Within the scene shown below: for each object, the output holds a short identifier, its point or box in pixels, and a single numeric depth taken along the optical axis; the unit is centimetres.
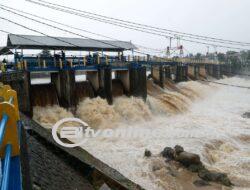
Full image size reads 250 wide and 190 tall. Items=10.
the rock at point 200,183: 647
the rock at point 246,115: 1406
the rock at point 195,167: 703
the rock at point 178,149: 767
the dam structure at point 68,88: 486
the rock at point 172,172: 690
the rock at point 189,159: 721
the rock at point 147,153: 778
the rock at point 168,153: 765
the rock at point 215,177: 648
